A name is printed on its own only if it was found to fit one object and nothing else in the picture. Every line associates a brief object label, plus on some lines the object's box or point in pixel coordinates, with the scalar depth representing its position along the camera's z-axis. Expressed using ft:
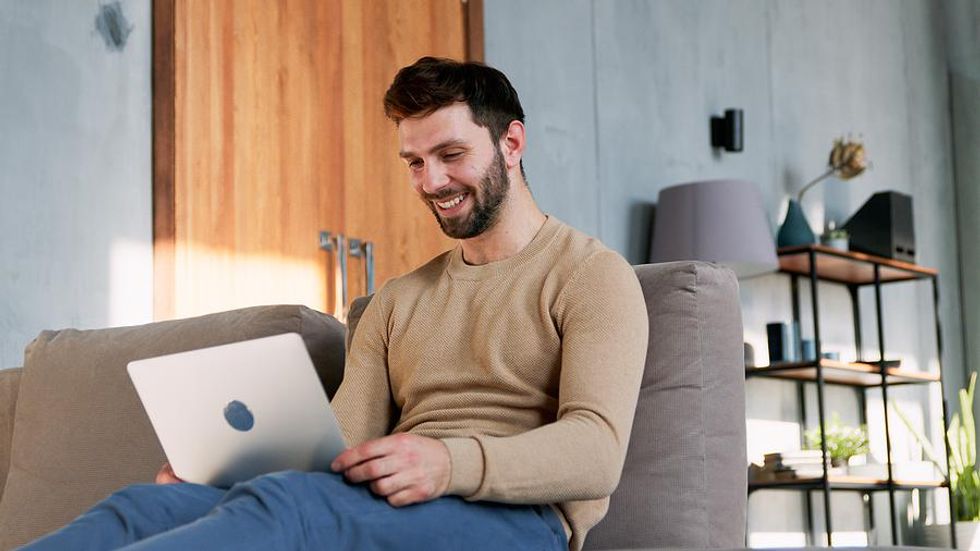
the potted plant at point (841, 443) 16.96
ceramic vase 17.07
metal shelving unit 15.97
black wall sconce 17.19
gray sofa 6.63
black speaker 17.95
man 5.17
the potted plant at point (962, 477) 18.74
